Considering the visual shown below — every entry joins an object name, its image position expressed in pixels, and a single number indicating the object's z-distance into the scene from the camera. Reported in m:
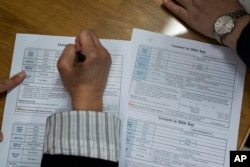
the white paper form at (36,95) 0.76
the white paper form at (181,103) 0.74
